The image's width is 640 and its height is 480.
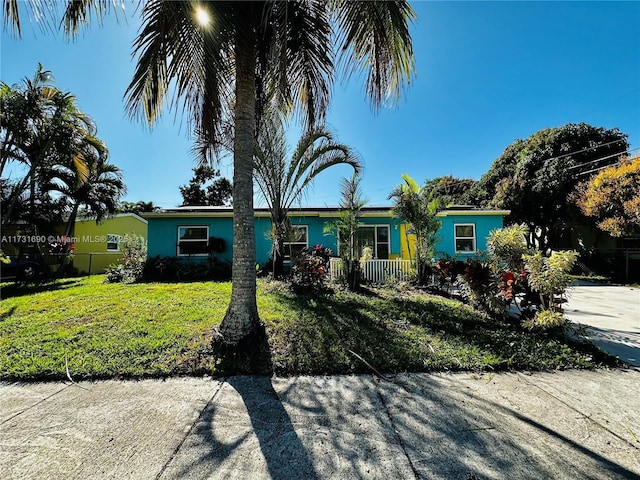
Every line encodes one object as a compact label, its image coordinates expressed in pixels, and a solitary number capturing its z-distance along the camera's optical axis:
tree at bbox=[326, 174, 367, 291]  8.44
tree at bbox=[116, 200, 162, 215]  34.78
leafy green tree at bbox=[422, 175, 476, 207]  28.83
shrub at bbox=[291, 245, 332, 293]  7.93
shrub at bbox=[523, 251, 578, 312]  4.42
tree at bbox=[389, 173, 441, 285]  9.01
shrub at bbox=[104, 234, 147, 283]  11.08
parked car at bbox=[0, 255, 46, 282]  13.24
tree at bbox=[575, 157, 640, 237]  11.31
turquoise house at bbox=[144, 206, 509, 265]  12.75
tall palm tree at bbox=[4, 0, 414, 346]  3.25
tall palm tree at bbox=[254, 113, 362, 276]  8.79
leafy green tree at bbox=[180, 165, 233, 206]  35.00
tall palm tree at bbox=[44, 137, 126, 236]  12.17
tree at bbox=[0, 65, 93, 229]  9.45
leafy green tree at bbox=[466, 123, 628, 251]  15.19
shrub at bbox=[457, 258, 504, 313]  5.44
